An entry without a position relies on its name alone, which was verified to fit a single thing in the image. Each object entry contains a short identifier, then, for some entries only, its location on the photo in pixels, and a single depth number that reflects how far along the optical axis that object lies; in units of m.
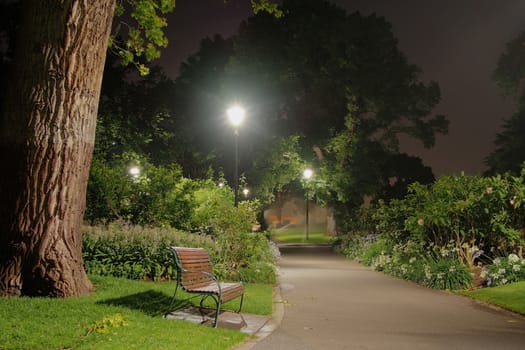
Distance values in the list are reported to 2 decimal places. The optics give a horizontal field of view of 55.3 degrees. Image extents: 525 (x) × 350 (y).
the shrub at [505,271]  11.82
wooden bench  7.20
